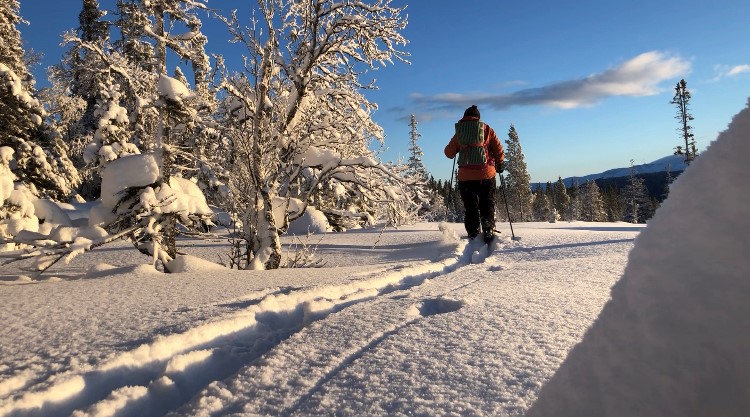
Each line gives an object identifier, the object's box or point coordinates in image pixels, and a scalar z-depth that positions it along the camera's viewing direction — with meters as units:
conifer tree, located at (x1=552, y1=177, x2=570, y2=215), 83.31
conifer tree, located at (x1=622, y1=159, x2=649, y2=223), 64.62
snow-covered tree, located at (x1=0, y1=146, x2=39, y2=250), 8.61
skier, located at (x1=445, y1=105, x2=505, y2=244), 6.68
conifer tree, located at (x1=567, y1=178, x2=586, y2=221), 76.78
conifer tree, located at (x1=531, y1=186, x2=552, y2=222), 76.16
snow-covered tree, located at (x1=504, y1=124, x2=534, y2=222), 55.66
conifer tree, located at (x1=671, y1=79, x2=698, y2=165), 41.66
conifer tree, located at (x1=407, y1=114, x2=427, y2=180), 51.97
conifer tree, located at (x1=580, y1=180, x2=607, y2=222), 70.50
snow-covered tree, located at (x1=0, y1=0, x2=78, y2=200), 13.66
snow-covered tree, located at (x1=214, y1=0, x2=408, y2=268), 5.10
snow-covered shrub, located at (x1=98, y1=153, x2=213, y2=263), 4.55
